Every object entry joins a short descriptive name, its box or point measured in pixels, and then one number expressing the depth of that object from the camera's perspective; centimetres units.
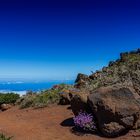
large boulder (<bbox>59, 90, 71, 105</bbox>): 871
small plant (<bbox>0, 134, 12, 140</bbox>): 561
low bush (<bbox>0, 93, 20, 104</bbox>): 1097
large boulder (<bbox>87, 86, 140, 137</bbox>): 564
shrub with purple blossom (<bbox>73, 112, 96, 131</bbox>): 601
